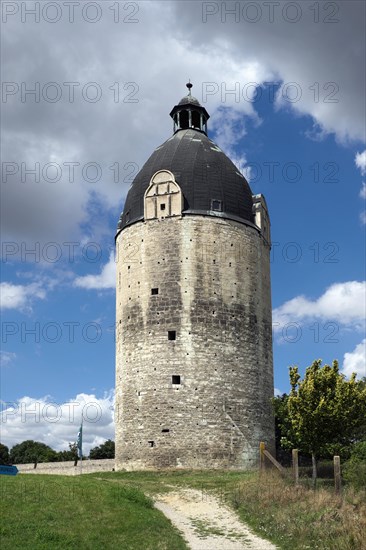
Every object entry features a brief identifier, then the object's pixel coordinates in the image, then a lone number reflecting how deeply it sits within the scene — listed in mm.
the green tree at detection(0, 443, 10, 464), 59181
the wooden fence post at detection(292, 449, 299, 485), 19750
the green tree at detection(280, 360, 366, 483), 21594
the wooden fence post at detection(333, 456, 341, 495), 18172
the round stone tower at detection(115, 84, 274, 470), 29734
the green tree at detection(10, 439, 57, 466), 57425
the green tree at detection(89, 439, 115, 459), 54625
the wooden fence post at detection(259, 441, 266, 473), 22719
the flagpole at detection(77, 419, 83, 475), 35562
